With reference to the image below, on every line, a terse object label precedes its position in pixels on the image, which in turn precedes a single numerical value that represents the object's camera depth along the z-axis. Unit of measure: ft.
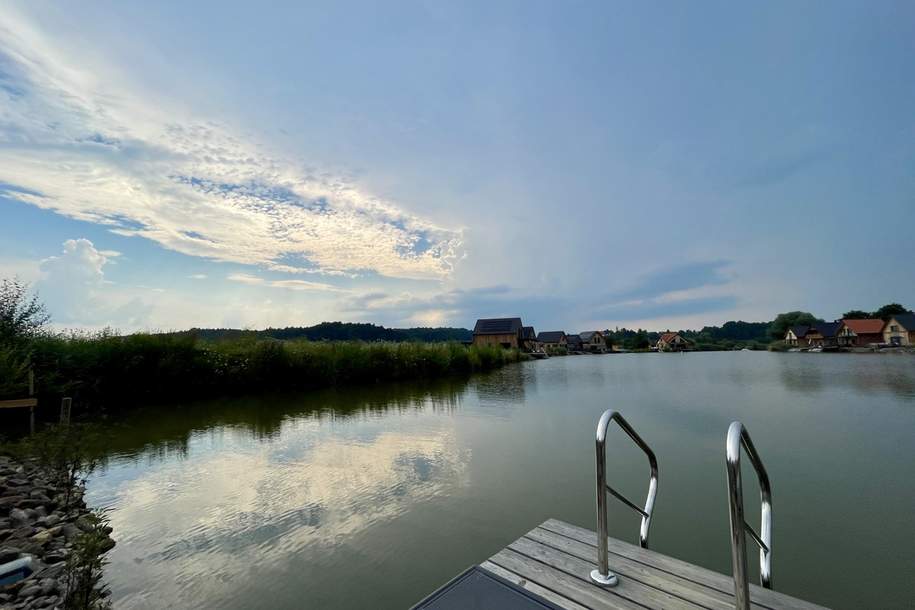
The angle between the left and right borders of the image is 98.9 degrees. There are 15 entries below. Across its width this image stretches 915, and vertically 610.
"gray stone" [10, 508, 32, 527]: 11.76
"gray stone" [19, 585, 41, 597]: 8.58
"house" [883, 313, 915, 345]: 135.23
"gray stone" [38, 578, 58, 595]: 8.71
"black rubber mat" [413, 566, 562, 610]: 6.38
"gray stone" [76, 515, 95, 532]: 12.03
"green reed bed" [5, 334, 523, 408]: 35.12
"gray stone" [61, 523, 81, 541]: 11.56
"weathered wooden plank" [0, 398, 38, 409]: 21.36
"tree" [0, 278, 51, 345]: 32.19
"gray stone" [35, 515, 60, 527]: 12.01
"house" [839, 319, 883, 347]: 150.92
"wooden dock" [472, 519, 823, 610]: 6.48
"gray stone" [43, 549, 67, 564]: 10.14
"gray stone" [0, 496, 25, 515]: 12.41
